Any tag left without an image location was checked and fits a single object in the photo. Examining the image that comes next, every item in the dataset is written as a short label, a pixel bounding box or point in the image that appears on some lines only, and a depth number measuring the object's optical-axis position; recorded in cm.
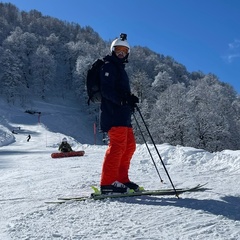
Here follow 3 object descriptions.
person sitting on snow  1517
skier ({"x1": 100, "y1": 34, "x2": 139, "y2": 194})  446
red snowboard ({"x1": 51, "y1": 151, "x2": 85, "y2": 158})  1355
